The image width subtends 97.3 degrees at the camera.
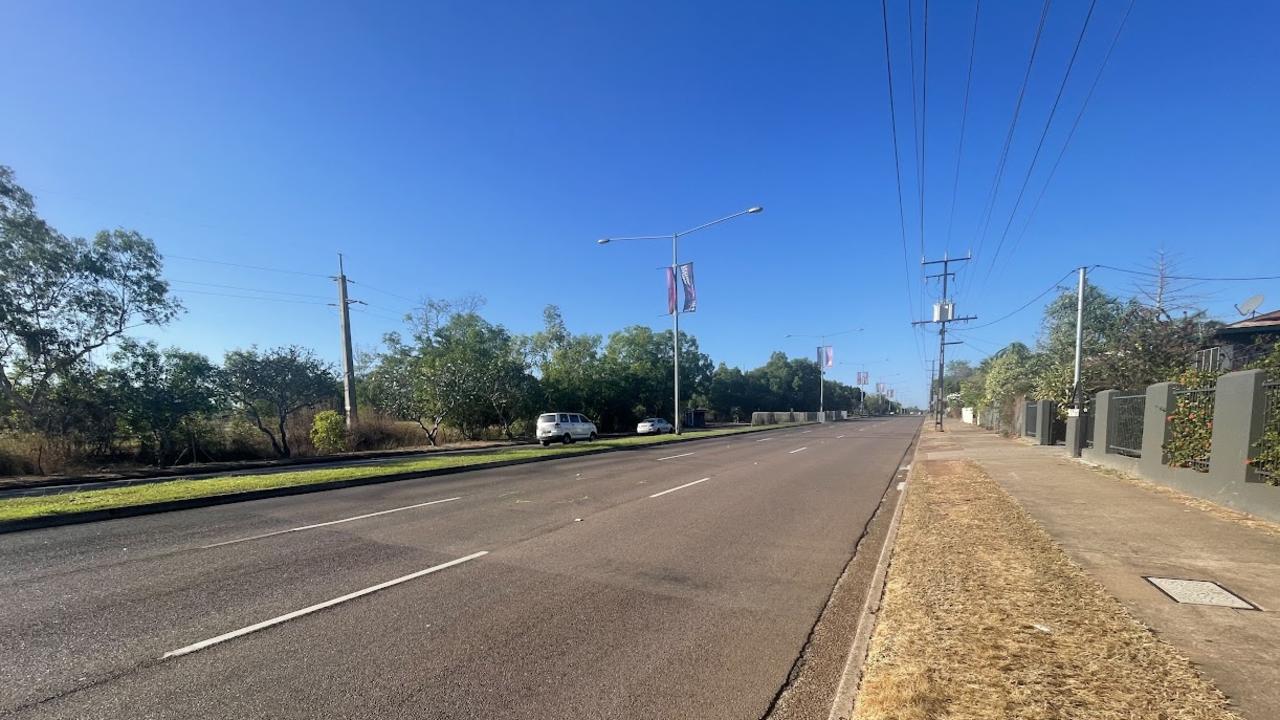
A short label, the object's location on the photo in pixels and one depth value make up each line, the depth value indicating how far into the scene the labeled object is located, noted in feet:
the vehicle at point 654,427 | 146.72
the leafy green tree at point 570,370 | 155.33
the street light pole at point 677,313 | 76.18
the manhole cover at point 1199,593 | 15.26
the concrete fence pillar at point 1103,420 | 49.45
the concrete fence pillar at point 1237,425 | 26.40
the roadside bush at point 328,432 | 82.02
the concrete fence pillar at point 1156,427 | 36.60
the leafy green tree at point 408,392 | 110.63
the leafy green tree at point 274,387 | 78.69
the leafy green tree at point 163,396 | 68.95
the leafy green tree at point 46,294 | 65.31
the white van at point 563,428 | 101.14
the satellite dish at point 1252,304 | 62.16
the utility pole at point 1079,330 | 61.05
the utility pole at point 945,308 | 124.16
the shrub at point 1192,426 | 32.68
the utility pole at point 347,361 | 88.53
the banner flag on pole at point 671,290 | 89.76
